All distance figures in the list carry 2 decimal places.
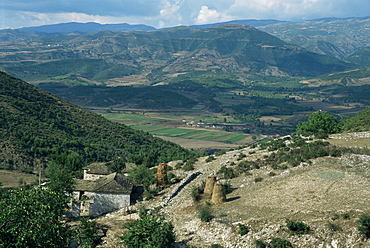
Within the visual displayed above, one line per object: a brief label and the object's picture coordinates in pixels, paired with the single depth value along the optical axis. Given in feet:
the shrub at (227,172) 152.25
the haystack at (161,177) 161.07
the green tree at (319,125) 225.56
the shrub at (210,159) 196.86
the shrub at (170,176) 170.71
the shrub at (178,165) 195.11
